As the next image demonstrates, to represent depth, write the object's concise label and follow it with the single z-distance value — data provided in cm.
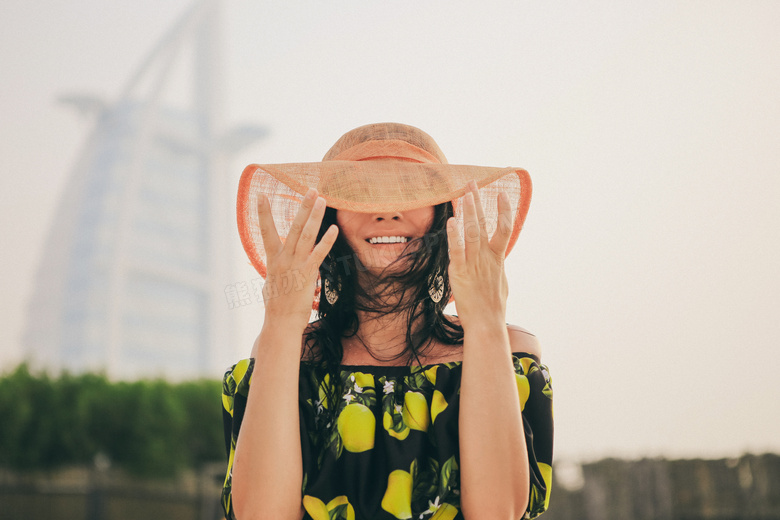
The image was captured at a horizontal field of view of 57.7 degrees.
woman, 178
